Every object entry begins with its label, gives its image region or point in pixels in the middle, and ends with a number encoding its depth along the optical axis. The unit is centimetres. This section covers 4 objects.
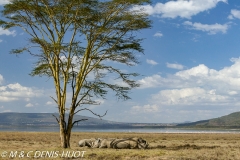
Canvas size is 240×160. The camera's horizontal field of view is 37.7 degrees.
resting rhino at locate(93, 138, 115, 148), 2350
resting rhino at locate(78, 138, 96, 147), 2474
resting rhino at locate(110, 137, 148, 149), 2288
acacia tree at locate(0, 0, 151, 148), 2370
